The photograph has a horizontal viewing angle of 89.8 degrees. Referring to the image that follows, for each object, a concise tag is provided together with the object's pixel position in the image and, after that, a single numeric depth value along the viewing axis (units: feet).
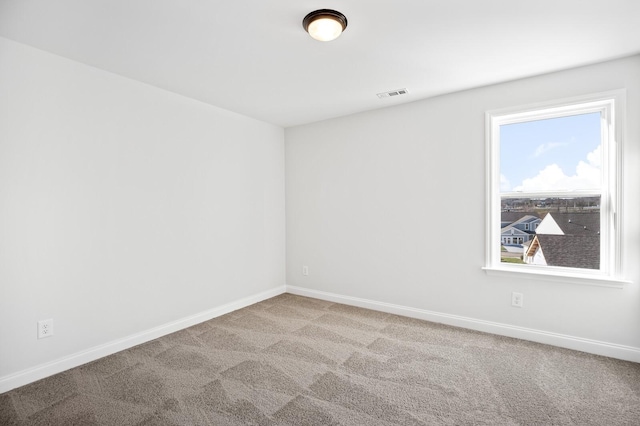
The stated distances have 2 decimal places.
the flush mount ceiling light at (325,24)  6.34
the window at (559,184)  8.82
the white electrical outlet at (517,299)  9.84
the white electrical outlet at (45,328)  7.77
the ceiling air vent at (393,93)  10.67
